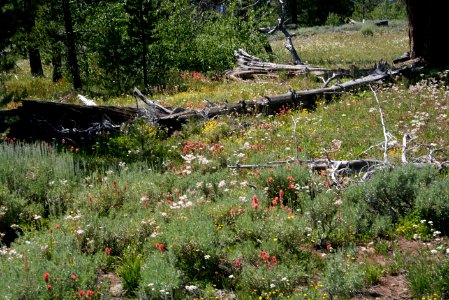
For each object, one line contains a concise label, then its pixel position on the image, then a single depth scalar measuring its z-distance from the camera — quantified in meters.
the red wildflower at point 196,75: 20.04
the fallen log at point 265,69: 16.42
